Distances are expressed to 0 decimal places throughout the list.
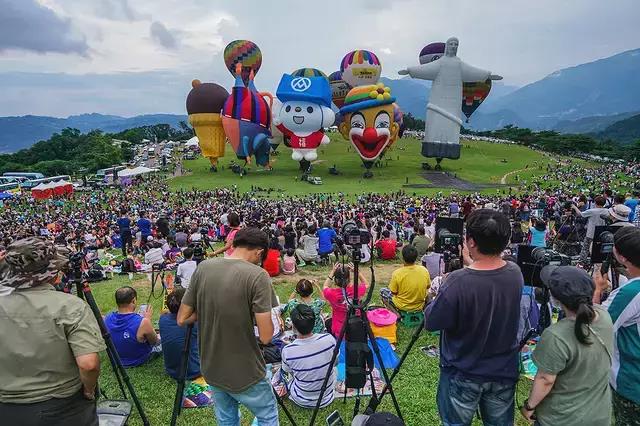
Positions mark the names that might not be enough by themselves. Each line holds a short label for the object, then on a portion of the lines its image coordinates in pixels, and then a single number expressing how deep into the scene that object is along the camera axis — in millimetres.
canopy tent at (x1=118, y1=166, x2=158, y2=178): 38188
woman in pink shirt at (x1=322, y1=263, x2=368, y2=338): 4887
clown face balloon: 30172
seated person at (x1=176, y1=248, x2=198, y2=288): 6266
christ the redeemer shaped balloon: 32906
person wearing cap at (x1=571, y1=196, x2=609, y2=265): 7303
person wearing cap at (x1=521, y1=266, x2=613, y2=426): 2287
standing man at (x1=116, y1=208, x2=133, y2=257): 11781
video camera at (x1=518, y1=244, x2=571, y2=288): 2988
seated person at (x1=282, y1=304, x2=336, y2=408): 3717
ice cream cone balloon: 30609
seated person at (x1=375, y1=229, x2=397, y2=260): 9898
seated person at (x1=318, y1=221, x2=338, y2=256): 9430
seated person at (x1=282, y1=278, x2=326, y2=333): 4914
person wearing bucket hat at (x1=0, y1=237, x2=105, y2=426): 2232
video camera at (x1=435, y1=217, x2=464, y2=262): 3883
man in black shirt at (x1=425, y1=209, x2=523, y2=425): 2445
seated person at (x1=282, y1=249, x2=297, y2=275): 8781
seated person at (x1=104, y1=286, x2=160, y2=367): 4570
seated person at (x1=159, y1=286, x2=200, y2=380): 4230
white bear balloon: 29281
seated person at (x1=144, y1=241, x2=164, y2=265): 8902
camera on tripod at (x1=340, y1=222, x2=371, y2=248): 3375
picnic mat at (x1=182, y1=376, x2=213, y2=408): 4037
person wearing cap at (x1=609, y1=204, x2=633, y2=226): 6387
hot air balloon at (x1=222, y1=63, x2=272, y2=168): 30047
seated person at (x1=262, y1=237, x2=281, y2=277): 8227
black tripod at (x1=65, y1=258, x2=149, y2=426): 3182
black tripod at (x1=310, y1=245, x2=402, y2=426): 3338
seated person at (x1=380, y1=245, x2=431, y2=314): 5543
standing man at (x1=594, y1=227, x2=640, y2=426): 2605
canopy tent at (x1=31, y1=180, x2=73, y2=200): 32250
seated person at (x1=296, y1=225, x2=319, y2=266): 9539
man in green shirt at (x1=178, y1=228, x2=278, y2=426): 2639
